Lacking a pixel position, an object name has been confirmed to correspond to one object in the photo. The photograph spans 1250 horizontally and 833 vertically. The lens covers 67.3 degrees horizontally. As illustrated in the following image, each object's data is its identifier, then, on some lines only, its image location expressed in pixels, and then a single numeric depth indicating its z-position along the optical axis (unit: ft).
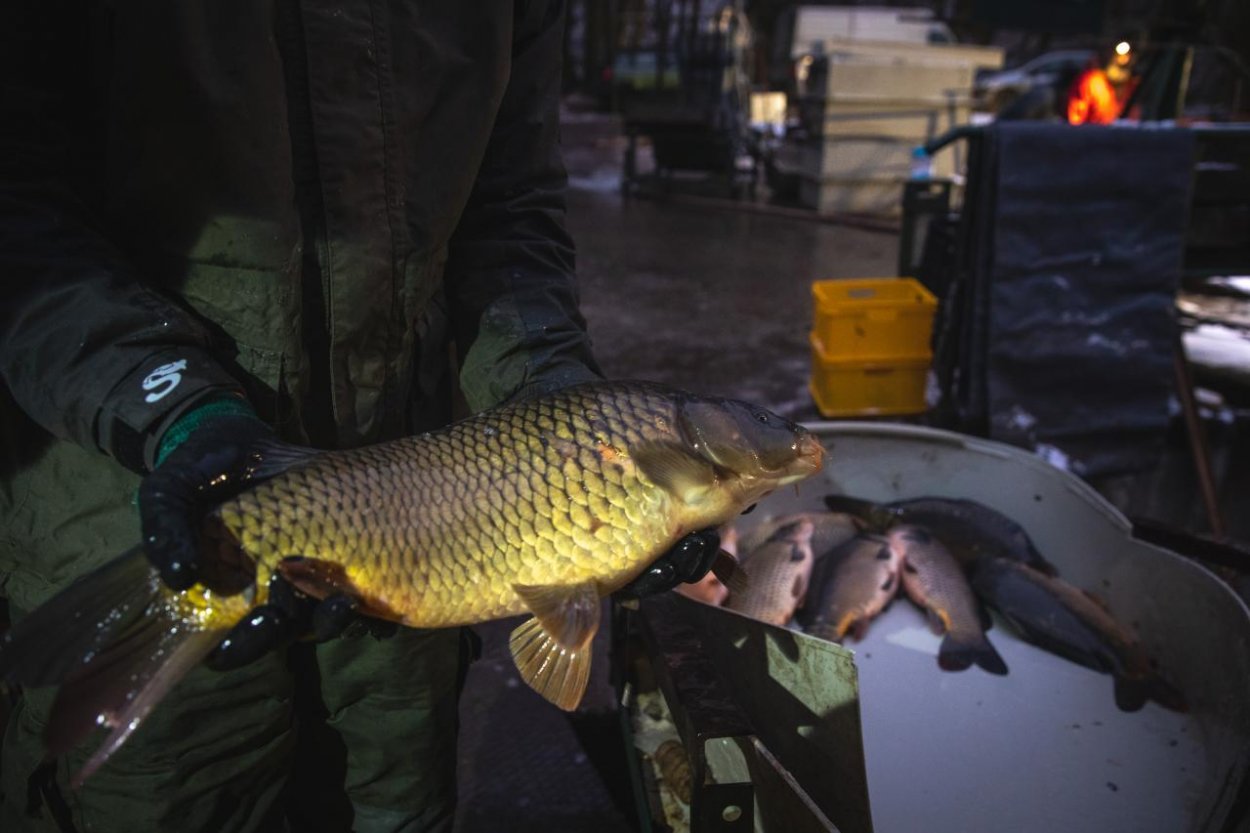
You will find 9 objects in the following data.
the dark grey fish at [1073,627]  7.97
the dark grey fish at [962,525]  9.55
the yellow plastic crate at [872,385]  12.80
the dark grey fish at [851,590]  8.87
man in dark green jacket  4.35
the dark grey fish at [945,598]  8.52
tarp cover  11.43
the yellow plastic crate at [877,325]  12.55
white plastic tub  6.93
